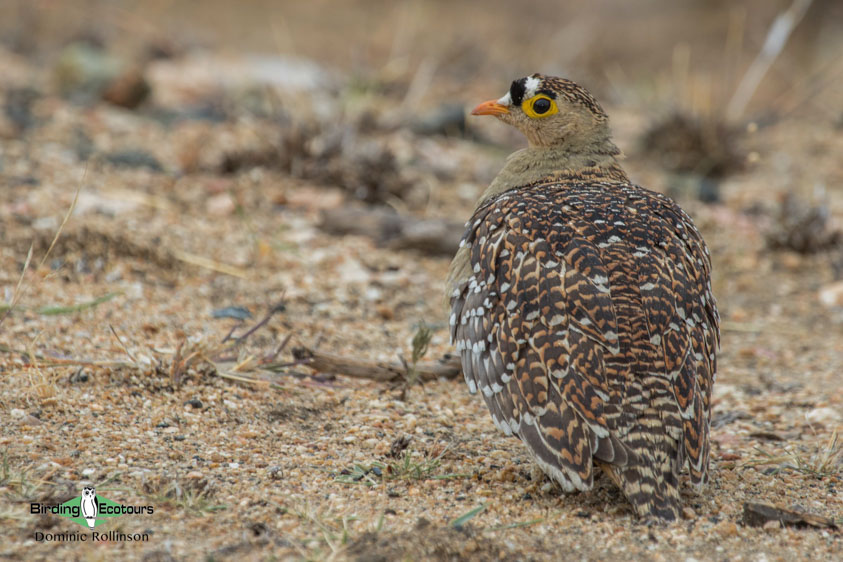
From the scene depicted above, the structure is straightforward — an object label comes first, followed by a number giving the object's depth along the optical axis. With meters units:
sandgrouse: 6.98
